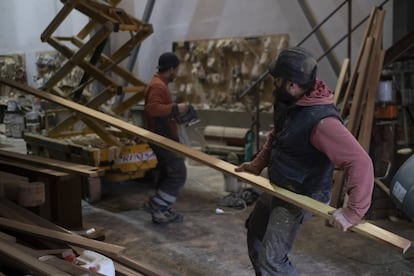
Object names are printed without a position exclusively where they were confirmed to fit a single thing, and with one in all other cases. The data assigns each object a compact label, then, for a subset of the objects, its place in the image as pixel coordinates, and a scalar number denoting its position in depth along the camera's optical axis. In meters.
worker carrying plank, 2.26
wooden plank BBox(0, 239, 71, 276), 2.04
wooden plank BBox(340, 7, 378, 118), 4.80
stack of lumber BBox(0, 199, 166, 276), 2.17
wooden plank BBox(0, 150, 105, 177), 3.45
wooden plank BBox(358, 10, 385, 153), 4.46
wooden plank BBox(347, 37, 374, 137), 4.52
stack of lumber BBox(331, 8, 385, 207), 4.51
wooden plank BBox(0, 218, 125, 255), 2.59
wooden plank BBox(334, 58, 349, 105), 5.17
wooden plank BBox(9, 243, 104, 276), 2.15
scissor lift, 5.37
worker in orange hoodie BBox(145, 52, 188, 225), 4.53
